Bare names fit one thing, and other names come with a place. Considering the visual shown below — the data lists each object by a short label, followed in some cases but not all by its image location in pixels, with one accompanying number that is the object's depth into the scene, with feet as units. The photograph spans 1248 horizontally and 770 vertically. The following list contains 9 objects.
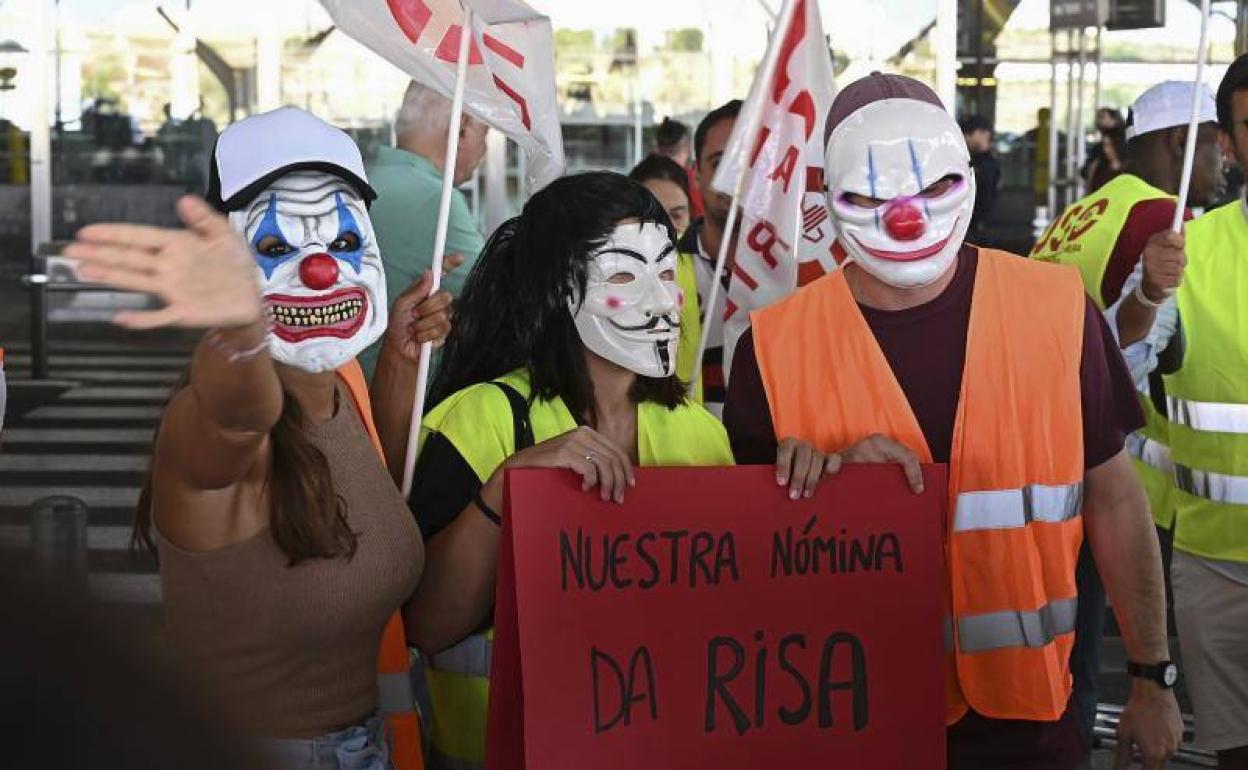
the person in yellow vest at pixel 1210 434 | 12.96
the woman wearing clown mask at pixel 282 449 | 6.31
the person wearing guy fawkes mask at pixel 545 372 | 9.46
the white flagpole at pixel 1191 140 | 13.00
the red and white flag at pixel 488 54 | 11.51
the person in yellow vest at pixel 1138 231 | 15.20
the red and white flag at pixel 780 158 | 15.28
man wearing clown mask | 9.55
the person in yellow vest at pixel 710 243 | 17.60
